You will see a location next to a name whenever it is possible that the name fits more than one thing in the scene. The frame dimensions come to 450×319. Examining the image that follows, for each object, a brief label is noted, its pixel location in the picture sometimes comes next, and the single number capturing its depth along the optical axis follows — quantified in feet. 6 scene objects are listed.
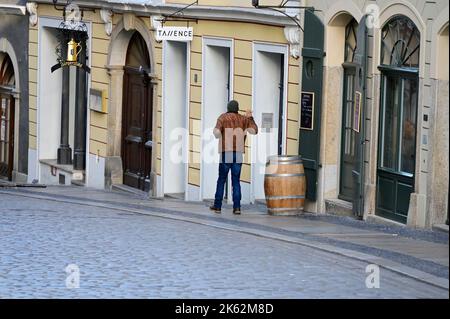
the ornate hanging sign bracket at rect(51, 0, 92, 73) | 97.91
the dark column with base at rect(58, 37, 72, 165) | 104.53
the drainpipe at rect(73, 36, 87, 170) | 102.73
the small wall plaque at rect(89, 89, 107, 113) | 97.45
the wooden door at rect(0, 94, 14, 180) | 112.78
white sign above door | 84.17
